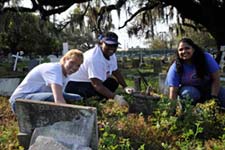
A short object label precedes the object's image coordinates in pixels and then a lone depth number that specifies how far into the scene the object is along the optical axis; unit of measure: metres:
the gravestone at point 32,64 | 15.35
